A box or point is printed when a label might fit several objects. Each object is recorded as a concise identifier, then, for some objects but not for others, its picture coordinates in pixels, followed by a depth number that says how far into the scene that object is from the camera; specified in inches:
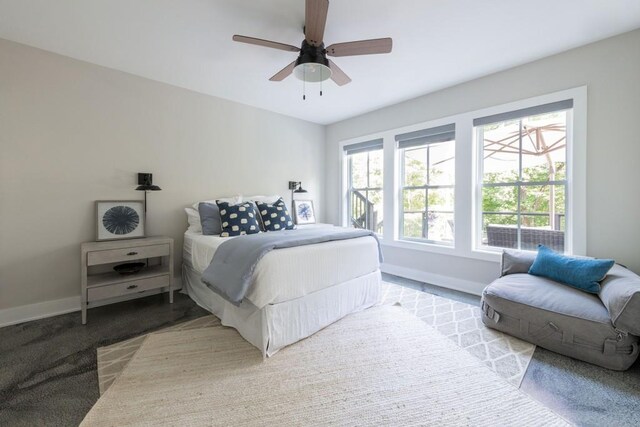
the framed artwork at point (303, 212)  171.5
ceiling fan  69.2
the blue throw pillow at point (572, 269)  79.7
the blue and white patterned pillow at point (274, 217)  132.6
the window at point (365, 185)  171.3
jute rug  53.9
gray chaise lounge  66.6
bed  74.9
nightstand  93.4
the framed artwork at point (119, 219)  109.3
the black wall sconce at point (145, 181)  114.0
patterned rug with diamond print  69.7
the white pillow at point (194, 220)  127.1
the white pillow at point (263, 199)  145.7
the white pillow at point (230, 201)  130.3
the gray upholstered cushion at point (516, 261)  101.0
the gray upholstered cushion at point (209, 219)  120.7
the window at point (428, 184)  138.1
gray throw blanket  74.2
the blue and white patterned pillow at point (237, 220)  117.5
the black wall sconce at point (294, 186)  177.0
